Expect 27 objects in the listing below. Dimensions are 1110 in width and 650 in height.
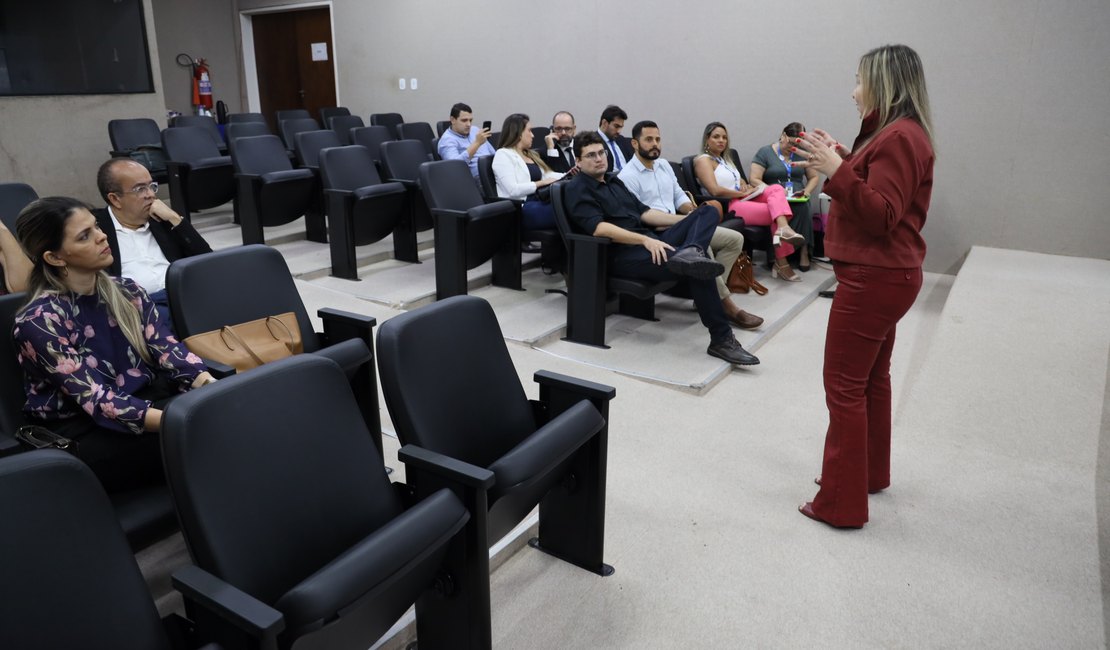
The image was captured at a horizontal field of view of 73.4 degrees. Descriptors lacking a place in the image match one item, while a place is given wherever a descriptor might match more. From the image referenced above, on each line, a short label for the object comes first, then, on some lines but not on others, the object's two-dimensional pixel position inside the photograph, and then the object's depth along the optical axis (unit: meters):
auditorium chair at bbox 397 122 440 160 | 7.62
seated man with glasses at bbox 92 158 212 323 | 2.64
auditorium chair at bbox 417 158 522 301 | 4.36
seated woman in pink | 5.08
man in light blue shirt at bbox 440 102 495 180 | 5.99
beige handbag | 2.16
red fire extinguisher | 10.00
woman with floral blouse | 1.72
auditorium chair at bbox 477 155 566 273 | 4.73
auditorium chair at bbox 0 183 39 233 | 3.25
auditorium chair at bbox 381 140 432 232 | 5.19
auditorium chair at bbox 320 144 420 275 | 4.77
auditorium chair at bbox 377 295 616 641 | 1.56
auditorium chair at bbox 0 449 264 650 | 1.04
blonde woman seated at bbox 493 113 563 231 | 4.70
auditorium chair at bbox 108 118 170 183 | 5.96
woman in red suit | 1.98
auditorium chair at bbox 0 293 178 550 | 1.64
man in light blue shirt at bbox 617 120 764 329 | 4.32
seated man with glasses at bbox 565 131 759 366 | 3.62
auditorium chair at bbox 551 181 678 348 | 3.76
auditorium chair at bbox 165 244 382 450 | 2.19
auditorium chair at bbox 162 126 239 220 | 5.50
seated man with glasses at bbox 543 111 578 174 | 5.85
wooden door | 9.91
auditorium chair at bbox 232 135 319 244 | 5.12
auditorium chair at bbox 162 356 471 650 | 1.24
